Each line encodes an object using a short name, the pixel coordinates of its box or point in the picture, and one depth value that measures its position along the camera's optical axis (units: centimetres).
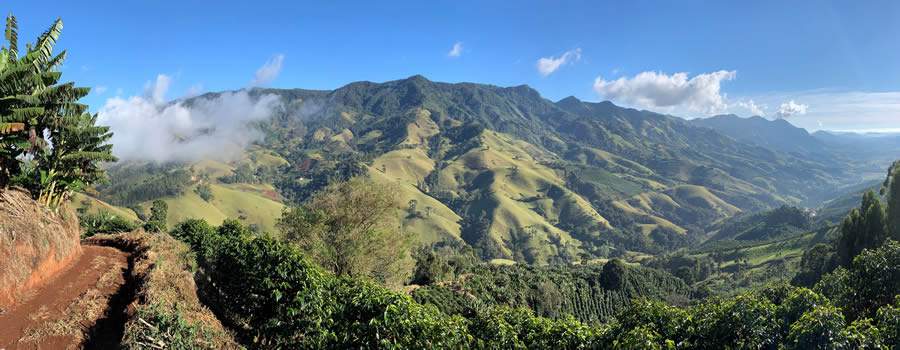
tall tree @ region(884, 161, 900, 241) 5983
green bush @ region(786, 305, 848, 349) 1041
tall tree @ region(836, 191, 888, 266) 6269
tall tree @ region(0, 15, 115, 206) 1620
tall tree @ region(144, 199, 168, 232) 9572
